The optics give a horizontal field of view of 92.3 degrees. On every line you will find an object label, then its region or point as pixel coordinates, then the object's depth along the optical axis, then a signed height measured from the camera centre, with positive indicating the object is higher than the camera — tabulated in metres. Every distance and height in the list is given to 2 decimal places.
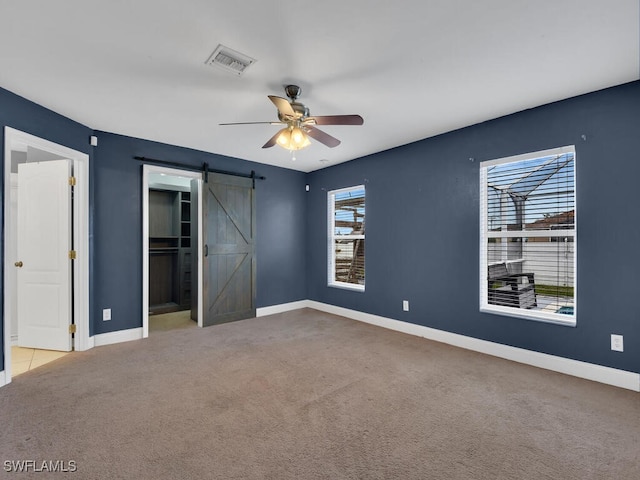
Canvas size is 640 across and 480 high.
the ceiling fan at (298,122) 2.52 +1.01
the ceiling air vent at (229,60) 2.15 +1.32
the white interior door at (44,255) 3.53 -0.19
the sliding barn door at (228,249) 4.62 -0.15
